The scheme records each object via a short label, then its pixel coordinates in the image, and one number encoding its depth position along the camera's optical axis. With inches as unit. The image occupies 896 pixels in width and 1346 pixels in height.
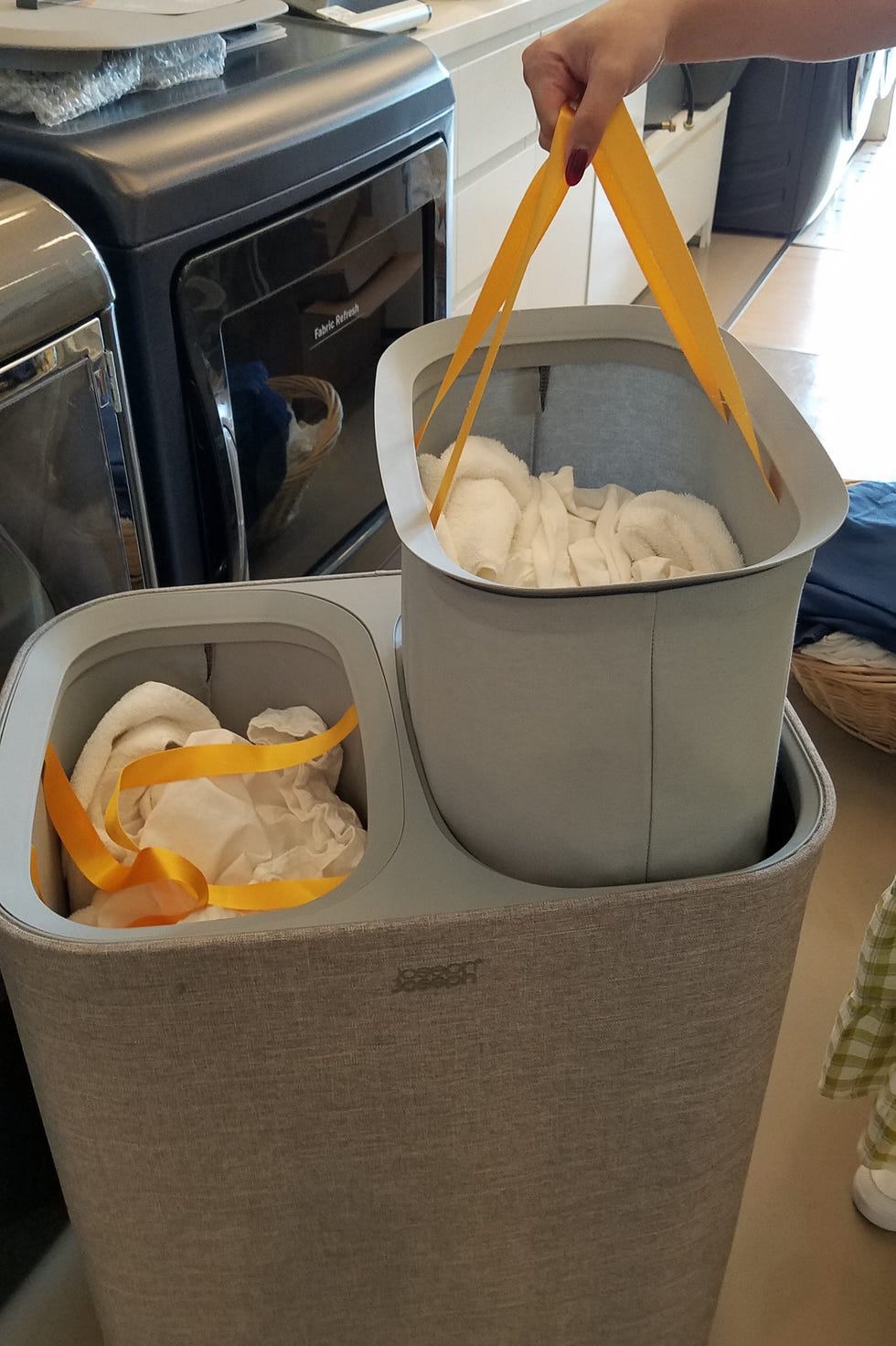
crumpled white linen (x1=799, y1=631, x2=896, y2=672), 54.8
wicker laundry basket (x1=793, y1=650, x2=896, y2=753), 54.6
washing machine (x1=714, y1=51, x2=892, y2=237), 124.3
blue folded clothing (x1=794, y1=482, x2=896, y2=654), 54.6
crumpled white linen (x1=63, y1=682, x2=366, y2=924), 28.6
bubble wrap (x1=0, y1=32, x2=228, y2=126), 33.6
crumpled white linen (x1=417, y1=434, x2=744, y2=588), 26.8
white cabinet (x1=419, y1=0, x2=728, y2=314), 59.6
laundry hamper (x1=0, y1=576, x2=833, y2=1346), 23.4
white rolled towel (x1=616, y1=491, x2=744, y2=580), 26.6
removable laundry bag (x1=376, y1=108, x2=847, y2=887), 21.0
